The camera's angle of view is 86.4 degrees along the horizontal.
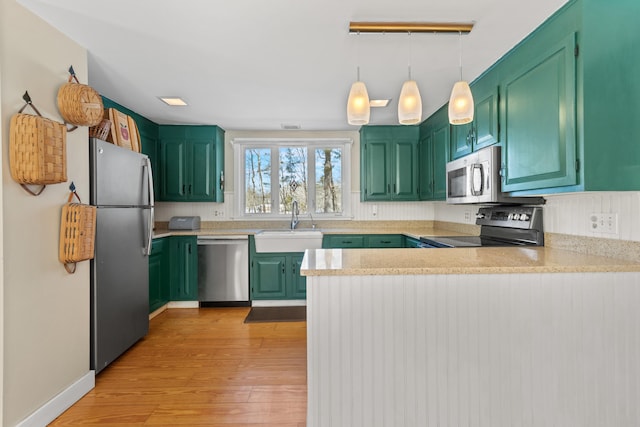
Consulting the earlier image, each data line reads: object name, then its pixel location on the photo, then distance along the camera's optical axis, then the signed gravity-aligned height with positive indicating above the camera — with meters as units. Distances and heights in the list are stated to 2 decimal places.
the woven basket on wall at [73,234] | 1.95 -0.12
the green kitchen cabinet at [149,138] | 3.63 +0.85
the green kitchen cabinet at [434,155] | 3.34 +0.59
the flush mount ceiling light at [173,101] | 3.11 +1.05
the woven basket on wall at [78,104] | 1.94 +0.64
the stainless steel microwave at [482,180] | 2.35 +0.22
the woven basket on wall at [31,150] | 1.64 +0.31
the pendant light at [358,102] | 1.59 +0.51
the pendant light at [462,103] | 1.57 +0.49
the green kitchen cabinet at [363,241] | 3.94 -0.35
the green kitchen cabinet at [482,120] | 2.36 +0.67
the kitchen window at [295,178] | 4.50 +0.44
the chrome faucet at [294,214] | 4.32 -0.04
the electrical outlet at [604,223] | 1.77 -0.07
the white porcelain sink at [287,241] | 3.86 -0.34
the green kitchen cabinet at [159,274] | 3.53 -0.66
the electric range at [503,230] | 2.32 -0.15
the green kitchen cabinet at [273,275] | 3.91 -0.73
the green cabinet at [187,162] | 4.09 +0.61
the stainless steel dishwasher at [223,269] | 3.89 -0.65
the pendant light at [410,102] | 1.58 +0.50
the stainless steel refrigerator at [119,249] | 2.27 -0.27
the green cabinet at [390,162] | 4.11 +0.59
